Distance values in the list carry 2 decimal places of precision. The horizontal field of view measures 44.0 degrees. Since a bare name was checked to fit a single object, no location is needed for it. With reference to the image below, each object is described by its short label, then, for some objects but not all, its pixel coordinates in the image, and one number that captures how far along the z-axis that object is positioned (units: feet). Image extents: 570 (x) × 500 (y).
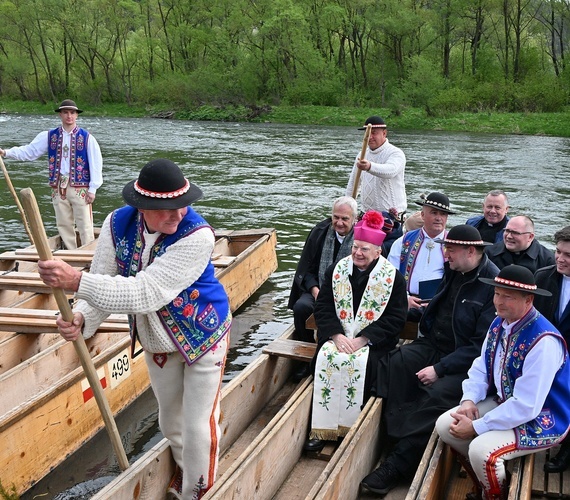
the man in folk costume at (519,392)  11.14
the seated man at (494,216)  19.42
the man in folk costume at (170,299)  9.56
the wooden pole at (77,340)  8.98
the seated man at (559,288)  13.21
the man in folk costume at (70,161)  25.52
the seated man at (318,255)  17.74
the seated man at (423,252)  16.90
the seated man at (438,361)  13.07
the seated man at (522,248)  16.87
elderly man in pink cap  14.35
